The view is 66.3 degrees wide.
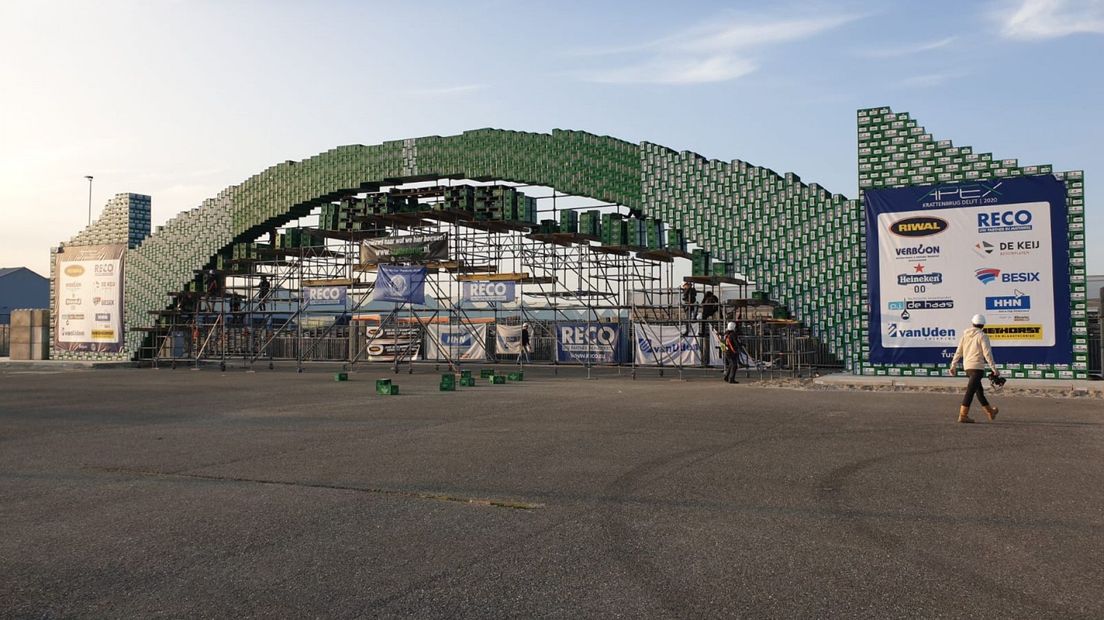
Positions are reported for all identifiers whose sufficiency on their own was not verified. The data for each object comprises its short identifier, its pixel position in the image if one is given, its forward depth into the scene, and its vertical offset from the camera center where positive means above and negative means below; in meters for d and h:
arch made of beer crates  24.34 +4.88
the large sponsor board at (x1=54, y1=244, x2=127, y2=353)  36.53 +1.73
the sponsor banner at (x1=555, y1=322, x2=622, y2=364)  28.70 -0.21
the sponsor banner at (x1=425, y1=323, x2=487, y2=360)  31.41 -0.18
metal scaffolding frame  28.72 +1.78
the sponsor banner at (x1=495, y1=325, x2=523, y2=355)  30.57 -0.07
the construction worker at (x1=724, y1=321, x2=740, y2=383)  22.48 -0.41
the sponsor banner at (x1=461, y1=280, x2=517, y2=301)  26.69 +1.46
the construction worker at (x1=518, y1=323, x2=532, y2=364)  29.90 -0.12
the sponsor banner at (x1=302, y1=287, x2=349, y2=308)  30.00 +1.50
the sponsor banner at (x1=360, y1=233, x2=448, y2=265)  31.00 +3.34
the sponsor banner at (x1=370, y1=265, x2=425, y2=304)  27.52 +1.75
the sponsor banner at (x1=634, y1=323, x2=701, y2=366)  27.53 -0.34
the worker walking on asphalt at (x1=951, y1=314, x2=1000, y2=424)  12.63 -0.35
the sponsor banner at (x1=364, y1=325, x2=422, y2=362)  34.19 -0.23
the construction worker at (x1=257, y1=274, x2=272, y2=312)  34.75 +2.05
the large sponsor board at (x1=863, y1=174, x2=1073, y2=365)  19.89 +1.63
